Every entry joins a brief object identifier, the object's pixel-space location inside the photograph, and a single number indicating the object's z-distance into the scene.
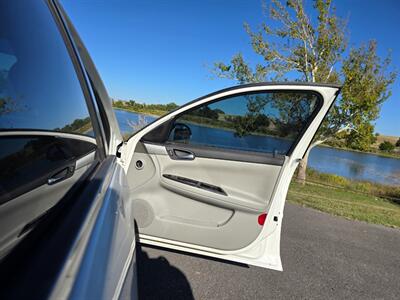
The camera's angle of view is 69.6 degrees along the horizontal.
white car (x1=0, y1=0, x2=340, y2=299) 0.76
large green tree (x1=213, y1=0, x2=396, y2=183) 11.41
